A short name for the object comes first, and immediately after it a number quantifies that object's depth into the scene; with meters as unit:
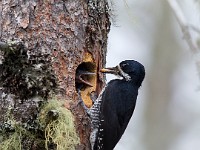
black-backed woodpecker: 9.46
